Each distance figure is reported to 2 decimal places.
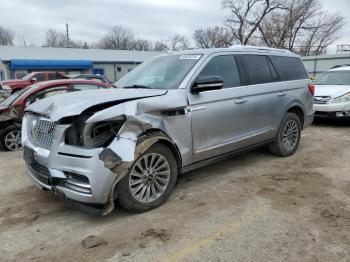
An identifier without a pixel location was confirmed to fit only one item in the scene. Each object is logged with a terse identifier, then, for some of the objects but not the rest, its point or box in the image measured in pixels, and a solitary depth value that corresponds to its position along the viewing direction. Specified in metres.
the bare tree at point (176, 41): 69.94
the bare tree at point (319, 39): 49.88
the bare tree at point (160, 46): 67.38
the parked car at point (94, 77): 14.66
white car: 9.01
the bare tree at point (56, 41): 67.12
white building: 29.25
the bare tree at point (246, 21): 42.72
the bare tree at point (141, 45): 68.31
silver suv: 3.50
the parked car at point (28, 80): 15.20
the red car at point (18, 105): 7.23
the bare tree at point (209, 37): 57.88
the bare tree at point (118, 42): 68.56
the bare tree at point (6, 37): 64.41
